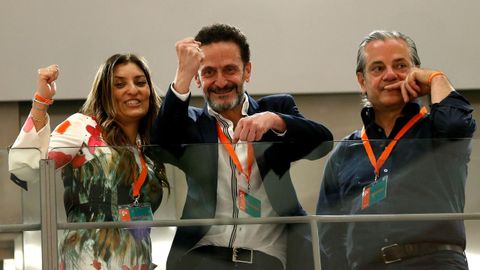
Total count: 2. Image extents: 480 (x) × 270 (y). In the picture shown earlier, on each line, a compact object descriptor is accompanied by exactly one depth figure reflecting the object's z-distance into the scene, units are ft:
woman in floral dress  20.49
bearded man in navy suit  20.84
